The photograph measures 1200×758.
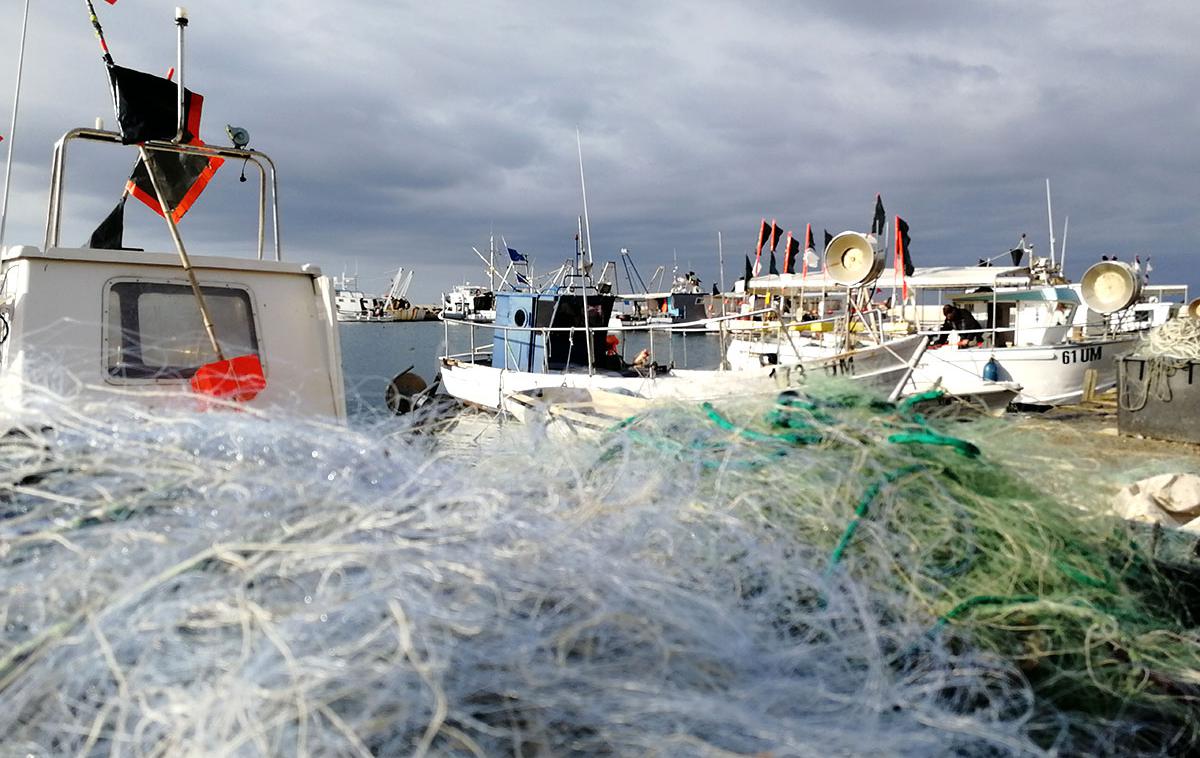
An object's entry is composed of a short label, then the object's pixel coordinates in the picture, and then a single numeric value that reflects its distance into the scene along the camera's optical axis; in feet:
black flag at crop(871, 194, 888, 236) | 41.86
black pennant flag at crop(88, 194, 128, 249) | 16.75
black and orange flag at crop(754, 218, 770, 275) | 69.21
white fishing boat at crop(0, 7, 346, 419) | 14.08
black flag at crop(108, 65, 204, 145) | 15.53
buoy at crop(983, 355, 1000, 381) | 50.29
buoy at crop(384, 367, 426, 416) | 21.62
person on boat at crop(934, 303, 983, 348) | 58.54
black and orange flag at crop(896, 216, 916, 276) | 49.80
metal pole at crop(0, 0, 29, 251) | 21.66
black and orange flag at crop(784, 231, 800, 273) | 81.20
